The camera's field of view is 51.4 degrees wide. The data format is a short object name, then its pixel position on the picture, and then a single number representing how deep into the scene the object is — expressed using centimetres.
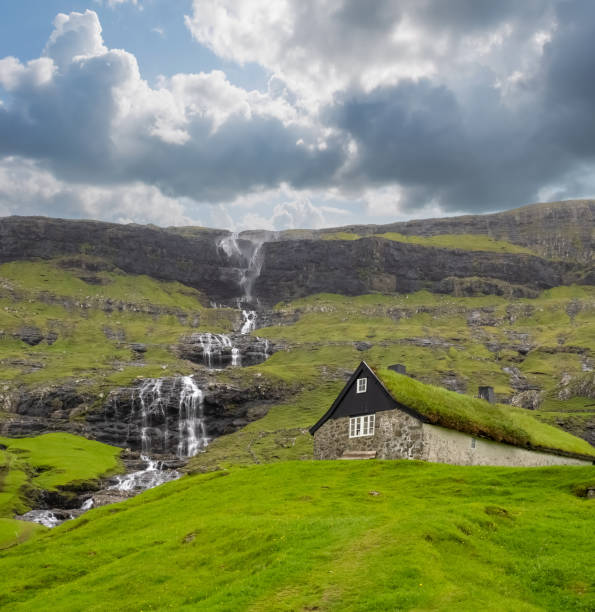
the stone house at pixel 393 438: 4722
